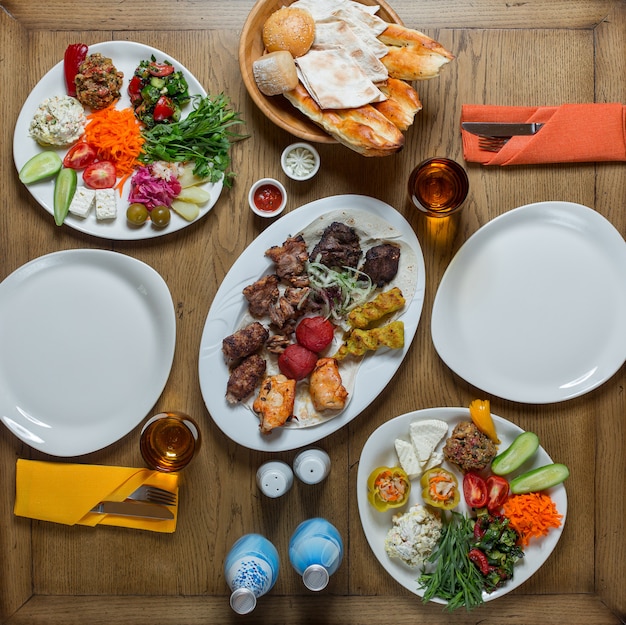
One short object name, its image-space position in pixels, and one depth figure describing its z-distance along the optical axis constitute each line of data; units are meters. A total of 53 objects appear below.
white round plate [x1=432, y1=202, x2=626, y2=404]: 2.06
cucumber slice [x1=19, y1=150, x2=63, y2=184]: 1.98
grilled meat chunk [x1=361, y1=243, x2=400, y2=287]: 1.99
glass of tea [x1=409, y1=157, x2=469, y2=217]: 1.95
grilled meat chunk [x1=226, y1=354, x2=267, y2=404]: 1.97
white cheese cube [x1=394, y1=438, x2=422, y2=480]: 2.02
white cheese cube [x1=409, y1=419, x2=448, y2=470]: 2.01
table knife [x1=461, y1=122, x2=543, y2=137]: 2.04
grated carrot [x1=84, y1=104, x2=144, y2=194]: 1.98
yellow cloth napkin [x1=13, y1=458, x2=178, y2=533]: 2.06
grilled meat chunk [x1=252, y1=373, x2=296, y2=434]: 1.93
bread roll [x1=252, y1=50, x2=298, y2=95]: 1.83
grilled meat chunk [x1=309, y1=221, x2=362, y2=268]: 1.98
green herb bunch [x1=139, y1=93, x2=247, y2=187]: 1.98
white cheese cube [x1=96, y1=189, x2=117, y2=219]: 1.99
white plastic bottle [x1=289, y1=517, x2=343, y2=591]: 1.82
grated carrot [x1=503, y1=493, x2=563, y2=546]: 1.99
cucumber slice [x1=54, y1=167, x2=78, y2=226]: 1.98
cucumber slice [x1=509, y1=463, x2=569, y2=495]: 2.00
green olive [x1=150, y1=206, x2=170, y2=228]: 1.98
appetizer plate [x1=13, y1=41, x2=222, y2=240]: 1.99
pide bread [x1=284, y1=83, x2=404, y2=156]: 1.85
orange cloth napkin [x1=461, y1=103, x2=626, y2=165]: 2.05
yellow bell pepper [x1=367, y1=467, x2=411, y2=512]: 1.96
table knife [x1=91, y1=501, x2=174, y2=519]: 2.05
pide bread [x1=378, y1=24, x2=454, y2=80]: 1.88
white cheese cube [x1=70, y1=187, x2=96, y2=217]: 1.98
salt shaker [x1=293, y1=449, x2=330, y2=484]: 1.90
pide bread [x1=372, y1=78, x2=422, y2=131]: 1.92
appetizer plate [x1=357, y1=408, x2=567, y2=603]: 2.02
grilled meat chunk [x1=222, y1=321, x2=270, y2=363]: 1.96
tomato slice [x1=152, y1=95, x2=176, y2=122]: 1.97
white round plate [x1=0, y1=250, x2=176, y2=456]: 2.05
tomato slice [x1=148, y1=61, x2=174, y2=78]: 1.98
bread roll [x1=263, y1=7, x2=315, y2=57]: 1.87
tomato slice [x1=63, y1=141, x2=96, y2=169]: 2.00
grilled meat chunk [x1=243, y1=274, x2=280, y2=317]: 1.98
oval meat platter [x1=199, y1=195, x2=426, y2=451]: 2.00
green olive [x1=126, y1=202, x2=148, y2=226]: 1.97
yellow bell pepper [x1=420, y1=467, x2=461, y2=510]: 1.96
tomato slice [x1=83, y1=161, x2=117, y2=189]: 1.99
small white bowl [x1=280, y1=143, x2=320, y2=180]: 2.02
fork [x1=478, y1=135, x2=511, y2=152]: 2.06
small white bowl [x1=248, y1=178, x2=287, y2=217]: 2.00
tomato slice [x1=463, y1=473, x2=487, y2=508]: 2.00
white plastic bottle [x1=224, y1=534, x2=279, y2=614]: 1.81
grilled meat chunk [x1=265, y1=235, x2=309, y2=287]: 1.97
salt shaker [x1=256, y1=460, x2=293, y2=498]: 1.90
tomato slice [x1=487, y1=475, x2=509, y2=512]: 2.00
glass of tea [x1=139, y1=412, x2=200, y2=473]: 1.97
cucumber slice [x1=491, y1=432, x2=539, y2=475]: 2.00
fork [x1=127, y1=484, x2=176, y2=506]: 2.05
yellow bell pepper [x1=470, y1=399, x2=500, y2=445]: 2.01
